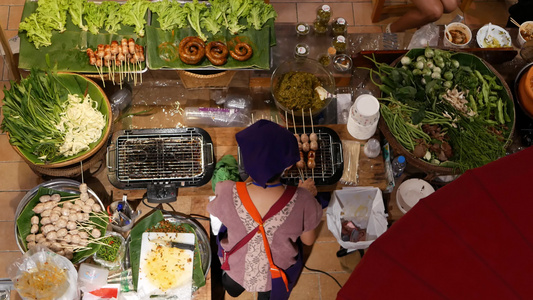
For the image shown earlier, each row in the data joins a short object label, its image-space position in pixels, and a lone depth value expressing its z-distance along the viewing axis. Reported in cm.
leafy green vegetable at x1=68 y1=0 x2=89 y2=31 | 347
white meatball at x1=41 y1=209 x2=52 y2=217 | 311
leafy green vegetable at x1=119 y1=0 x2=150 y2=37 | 349
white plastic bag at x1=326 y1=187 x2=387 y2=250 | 346
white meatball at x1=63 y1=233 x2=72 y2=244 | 307
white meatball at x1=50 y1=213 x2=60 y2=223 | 309
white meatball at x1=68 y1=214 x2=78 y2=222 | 311
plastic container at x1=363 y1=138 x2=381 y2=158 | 335
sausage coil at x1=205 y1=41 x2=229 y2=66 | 339
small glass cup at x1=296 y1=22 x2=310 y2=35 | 374
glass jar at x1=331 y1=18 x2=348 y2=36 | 376
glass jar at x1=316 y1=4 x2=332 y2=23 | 377
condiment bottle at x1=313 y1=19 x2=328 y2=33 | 380
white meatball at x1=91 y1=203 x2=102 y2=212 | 315
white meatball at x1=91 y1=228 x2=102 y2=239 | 310
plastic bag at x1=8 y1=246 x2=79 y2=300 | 289
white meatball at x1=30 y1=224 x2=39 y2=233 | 305
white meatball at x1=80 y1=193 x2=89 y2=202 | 314
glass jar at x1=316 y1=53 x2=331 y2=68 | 372
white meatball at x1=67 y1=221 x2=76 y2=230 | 310
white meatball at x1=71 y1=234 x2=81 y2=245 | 307
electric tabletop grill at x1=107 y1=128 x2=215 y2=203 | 321
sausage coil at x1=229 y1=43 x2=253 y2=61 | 343
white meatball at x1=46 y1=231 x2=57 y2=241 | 303
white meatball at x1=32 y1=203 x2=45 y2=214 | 310
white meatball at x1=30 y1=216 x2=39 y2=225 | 307
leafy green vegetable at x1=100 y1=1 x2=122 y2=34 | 352
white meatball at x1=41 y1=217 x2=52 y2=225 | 310
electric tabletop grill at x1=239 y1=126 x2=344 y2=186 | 326
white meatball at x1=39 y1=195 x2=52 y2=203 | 313
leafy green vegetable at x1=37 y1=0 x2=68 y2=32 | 342
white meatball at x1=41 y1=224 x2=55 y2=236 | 306
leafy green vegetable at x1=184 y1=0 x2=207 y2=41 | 350
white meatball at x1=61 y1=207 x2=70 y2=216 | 312
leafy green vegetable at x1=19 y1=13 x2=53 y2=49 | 337
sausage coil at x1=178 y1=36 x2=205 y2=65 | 337
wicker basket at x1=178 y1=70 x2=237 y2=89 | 352
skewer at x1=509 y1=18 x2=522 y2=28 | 403
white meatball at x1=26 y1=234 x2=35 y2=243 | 302
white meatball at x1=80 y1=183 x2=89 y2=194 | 313
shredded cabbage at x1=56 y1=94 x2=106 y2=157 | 309
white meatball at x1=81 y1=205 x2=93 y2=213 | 314
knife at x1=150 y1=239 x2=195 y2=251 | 325
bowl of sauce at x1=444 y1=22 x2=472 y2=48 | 383
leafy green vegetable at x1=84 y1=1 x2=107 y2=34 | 349
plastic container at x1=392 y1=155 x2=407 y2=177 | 348
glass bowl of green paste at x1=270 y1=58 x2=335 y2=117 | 352
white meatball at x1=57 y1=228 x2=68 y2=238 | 305
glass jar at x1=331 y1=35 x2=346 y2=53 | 374
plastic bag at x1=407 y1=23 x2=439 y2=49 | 382
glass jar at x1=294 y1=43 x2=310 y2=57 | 362
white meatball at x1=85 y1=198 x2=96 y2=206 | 314
